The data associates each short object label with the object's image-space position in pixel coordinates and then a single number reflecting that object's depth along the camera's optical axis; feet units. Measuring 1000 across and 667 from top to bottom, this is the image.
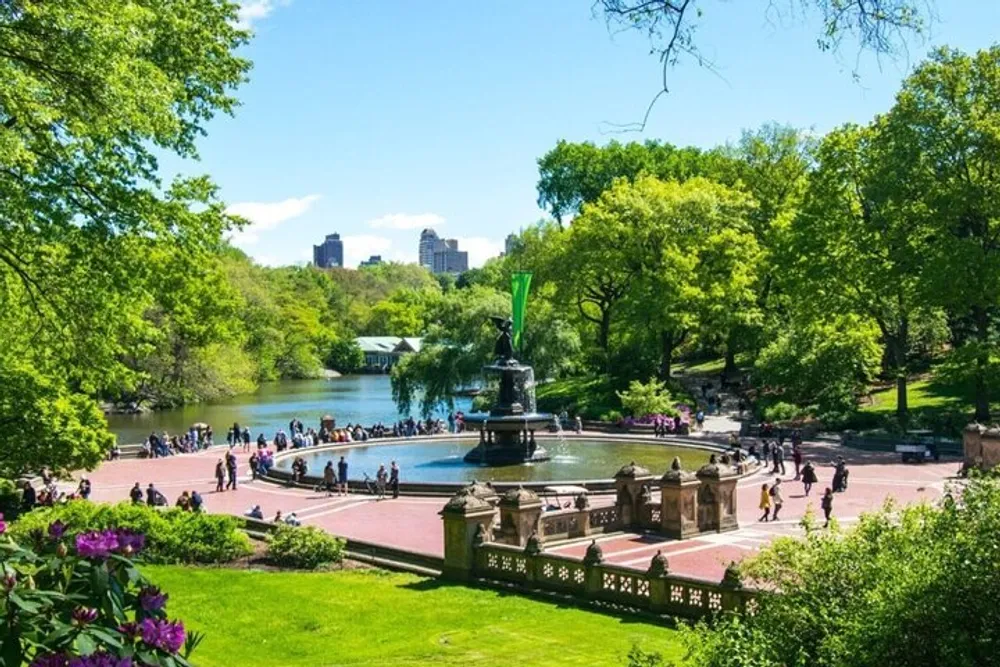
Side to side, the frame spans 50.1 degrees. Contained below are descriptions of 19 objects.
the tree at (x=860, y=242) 151.33
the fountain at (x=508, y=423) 130.93
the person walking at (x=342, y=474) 113.39
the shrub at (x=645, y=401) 178.50
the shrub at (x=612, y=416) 182.91
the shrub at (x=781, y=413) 171.53
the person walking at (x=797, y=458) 117.80
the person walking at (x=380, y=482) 109.91
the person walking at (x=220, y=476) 116.06
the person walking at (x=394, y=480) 108.68
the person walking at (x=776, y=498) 91.50
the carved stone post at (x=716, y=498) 85.30
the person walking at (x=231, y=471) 117.08
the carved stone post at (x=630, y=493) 87.51
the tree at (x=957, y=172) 141.59
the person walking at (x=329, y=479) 112.88
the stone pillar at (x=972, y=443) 118.73
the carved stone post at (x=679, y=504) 83.51
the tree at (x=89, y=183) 48.93
